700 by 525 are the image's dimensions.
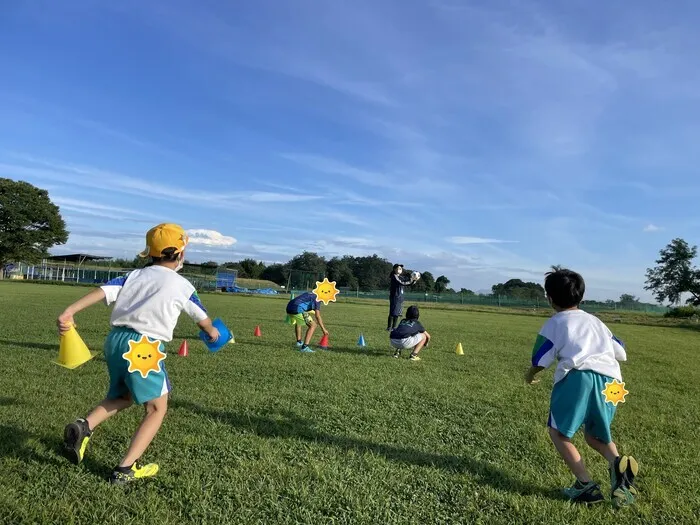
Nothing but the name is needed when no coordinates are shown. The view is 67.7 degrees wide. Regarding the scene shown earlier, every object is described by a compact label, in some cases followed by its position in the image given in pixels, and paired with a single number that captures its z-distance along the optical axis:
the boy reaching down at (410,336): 9.30
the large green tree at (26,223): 61.47
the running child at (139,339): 3.40
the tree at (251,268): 107.56
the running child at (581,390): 3.42
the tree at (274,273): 98.84
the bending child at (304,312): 9.99
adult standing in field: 14.66
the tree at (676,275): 54.75
